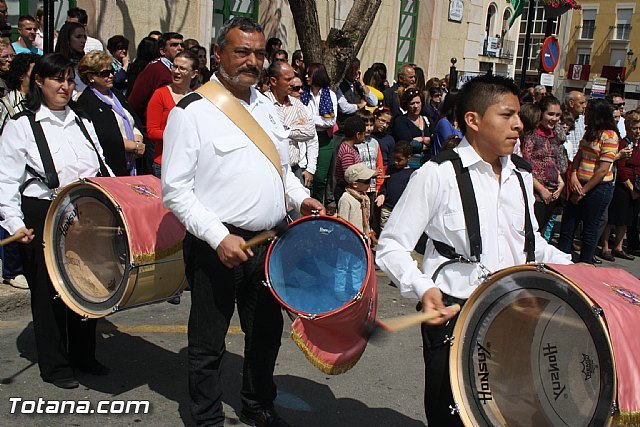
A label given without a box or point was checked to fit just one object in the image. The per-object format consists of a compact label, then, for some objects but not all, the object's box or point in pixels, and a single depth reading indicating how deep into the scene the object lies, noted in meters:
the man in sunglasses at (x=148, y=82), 7.24
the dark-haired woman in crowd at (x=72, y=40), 7.26
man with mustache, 3.45
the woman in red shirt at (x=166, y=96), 6.41
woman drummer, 4.10
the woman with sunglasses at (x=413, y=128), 8.53
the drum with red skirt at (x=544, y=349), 2.40
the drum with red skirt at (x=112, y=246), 3.76
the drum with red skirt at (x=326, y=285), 3.29
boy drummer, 3.01
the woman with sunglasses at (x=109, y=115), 5.25
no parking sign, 12.59
